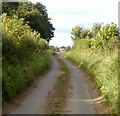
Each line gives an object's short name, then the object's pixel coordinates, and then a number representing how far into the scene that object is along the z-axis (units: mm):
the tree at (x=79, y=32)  59972
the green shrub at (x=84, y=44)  37728
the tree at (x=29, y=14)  38844
